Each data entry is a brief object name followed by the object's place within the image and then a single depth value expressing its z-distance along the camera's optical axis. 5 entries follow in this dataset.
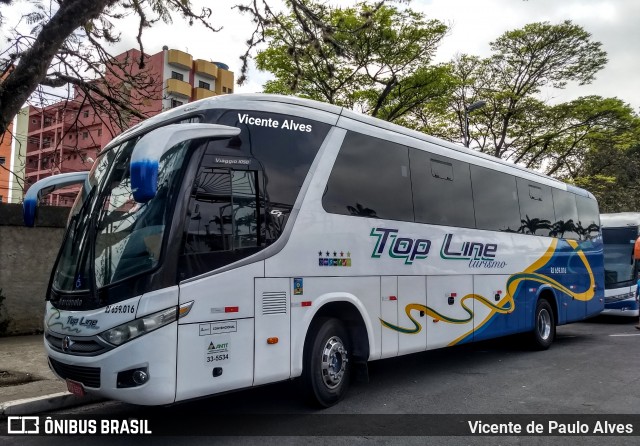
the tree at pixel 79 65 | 6.97
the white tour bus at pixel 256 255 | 4.57
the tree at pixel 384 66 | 18.64
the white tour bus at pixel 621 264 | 15.88
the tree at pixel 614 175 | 30.83
